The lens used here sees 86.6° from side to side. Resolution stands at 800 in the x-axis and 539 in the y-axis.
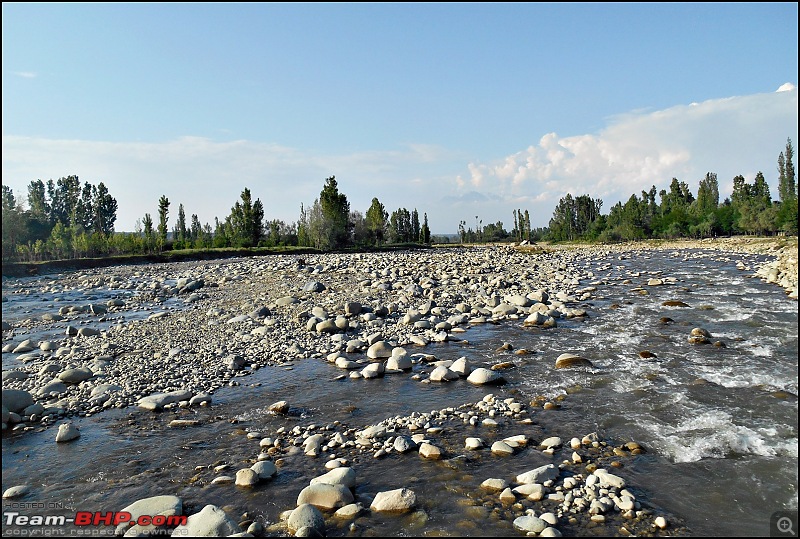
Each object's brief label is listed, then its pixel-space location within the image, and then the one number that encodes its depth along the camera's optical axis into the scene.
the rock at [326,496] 4.82
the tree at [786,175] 70.94
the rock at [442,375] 8.80
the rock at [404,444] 6.08
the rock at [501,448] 5.83
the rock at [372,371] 9.21
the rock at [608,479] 4.90
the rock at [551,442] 5.92
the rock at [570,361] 9.41
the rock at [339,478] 5.11
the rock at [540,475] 5.03
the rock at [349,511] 4.67
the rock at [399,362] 9.56
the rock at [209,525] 4.29
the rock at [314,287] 19.17
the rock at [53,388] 8.38
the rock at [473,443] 6.04
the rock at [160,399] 7.70
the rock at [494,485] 5.04
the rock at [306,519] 4.38
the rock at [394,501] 4.76
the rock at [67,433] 6.60
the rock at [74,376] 8.95
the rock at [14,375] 9.36
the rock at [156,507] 4.68
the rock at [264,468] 5.43
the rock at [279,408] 7.53
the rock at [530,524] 4.27
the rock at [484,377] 8.57
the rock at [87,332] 13.31
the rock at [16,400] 7.53
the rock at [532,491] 4.78
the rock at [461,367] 9.04
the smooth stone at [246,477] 5.30
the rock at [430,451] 5.85
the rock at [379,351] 10.45
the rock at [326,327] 13.01
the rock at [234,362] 9.80
